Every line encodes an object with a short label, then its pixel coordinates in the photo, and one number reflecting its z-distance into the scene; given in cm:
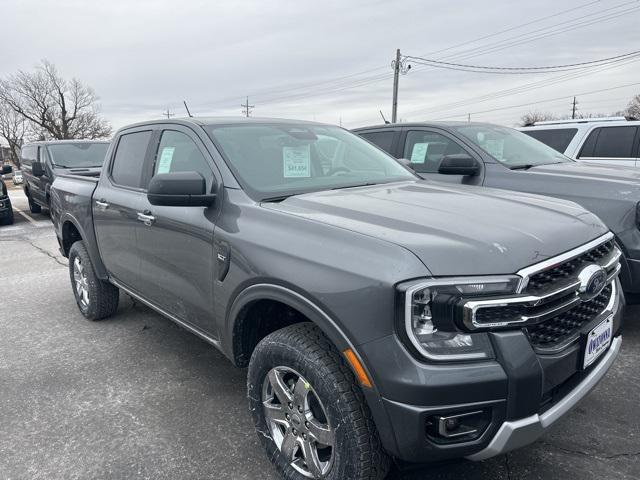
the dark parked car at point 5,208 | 1095
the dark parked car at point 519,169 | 370
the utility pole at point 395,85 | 2716
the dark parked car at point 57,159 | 1055
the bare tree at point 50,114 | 5066
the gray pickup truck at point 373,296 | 173
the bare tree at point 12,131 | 5206
